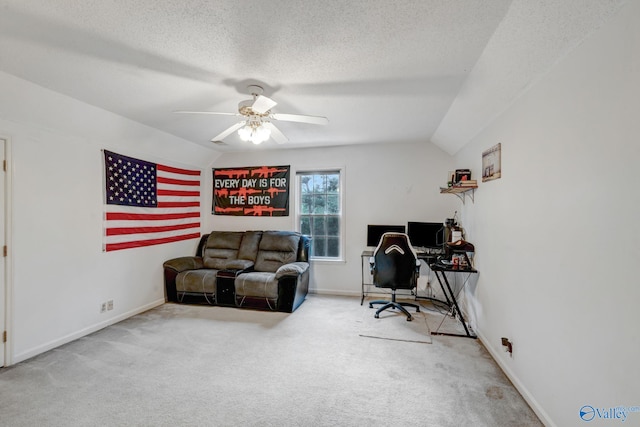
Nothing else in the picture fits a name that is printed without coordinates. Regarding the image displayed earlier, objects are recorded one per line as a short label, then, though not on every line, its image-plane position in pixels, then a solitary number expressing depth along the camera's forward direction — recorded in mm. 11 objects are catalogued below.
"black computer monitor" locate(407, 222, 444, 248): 4203
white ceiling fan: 2371
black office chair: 3553
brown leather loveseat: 3900
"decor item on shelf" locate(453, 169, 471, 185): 3438
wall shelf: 3394
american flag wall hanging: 3479
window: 4898
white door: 2475
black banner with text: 4992
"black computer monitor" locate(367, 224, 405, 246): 4457
